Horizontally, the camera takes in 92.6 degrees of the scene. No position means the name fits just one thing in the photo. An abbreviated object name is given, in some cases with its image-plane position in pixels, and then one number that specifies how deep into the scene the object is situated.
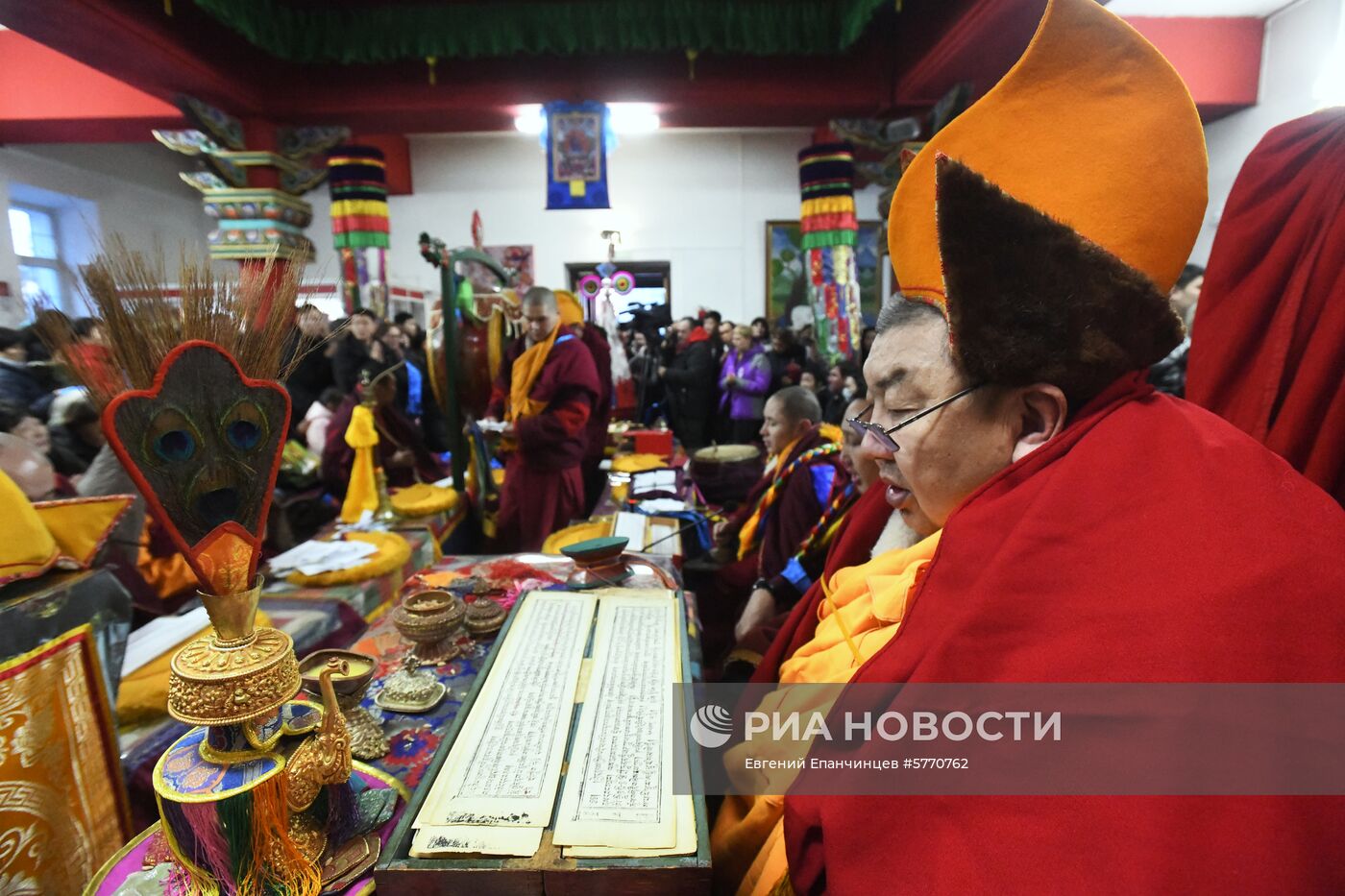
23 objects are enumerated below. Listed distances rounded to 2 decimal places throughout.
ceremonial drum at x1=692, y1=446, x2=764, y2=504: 3.41
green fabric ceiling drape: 4.84
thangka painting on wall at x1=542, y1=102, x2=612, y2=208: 5.46
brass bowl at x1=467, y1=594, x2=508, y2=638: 1.37
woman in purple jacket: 6.46
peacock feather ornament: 0.67
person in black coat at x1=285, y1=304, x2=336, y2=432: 4.29
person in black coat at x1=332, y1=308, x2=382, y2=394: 4.43
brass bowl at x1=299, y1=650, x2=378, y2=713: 0.98
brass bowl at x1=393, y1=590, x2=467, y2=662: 1.25
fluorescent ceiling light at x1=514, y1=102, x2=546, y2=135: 5.77
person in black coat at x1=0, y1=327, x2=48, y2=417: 2.71
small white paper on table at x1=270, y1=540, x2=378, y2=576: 2.12
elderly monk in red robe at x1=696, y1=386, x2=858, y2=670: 1.95
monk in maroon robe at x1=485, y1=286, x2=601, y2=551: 3.56
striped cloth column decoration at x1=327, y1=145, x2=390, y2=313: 6.25
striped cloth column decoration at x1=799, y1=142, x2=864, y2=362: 6.16
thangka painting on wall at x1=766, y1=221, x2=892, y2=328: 9.14
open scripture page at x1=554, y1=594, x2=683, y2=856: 0.76
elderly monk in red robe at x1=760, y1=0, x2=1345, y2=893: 0.56
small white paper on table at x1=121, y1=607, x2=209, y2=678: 1.43
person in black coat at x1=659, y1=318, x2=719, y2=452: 6.83
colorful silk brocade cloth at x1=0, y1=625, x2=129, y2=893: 0.81
